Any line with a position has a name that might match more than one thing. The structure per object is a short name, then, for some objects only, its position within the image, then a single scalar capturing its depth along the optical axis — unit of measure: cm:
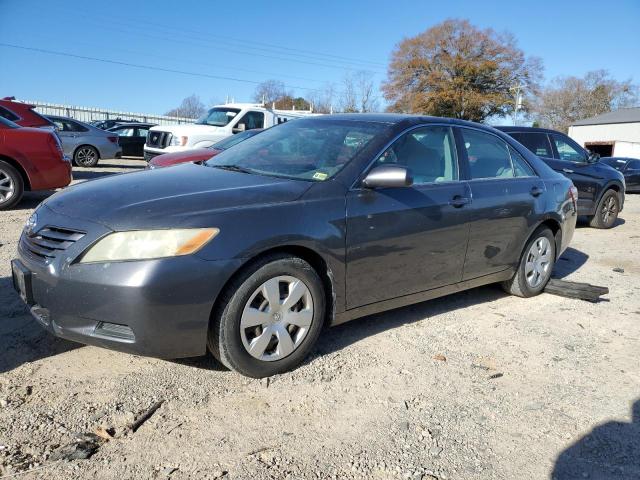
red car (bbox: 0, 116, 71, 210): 762
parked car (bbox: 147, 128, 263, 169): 873
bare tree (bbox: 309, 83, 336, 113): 5185
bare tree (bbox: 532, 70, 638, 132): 6775
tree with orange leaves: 4575
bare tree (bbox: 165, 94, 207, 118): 5511
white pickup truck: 1280
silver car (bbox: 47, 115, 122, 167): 1581
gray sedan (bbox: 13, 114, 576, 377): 274
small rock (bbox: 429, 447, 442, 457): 255
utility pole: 4512
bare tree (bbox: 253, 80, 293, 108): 5901
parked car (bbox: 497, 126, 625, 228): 912
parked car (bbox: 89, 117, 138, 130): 2544
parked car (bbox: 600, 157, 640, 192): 1753
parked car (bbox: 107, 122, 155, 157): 2170
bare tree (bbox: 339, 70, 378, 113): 4846
